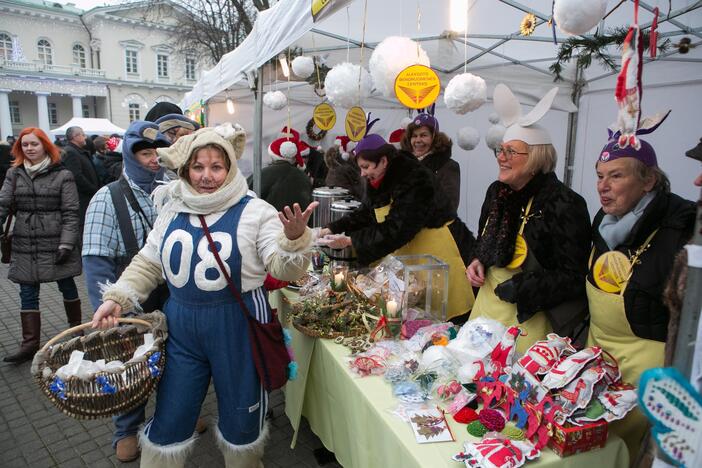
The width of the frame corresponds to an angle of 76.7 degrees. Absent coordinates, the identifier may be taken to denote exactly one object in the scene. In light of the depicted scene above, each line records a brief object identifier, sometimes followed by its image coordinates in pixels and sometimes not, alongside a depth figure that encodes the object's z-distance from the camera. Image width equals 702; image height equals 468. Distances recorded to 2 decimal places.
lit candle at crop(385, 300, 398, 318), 2.23
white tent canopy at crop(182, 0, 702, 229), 3.77
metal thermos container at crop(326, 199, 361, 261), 3.11
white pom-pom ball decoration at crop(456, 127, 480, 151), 5.88
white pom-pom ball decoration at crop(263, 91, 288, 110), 5.24
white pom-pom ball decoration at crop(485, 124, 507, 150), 5.62
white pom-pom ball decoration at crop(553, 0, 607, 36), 1.52
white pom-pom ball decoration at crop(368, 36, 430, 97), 3.26
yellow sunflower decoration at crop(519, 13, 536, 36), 2.37
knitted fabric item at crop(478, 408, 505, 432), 1.44
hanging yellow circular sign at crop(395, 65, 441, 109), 2.99
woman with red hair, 3.61
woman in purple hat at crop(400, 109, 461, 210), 4.24
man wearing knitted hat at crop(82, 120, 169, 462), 2.45
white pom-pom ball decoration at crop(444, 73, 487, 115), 3.10
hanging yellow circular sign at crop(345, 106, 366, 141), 4.02
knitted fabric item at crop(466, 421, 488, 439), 1.44
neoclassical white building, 32.97
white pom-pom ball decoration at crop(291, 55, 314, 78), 4.26
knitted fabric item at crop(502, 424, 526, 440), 1.38
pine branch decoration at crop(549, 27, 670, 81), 3.07
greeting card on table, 1.41
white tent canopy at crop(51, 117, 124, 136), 16.66
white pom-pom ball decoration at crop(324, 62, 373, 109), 3.55
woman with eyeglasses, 1.88
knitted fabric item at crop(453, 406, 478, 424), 1.51
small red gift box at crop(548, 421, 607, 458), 1.31
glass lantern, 2.27
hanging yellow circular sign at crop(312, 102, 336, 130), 4.75
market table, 1.37
